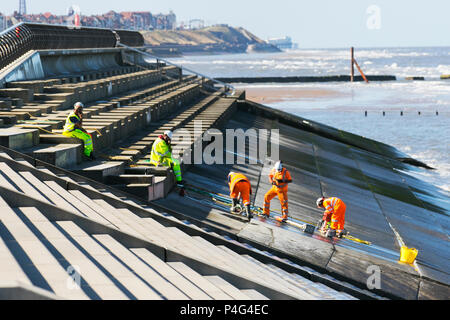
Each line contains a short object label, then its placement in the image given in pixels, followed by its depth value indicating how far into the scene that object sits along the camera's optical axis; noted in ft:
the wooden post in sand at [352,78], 366.24
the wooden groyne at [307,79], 364.26
